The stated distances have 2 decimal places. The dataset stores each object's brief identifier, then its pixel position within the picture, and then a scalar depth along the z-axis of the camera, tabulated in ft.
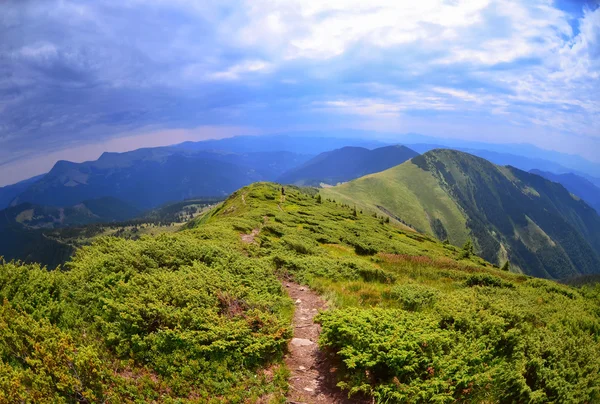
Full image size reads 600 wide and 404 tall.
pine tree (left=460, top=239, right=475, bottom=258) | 242.70
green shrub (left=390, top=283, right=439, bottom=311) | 45.39
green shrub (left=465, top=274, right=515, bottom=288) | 61.84
